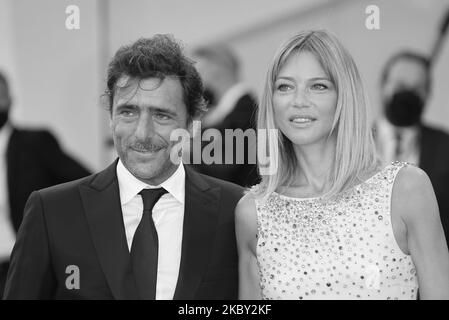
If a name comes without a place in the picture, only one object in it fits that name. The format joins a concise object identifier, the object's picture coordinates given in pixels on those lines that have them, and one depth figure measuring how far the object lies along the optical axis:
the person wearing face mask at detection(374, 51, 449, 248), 7.44
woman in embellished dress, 3.39
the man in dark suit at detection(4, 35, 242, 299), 3.24
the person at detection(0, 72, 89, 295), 6.54
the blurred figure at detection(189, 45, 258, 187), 6.40
